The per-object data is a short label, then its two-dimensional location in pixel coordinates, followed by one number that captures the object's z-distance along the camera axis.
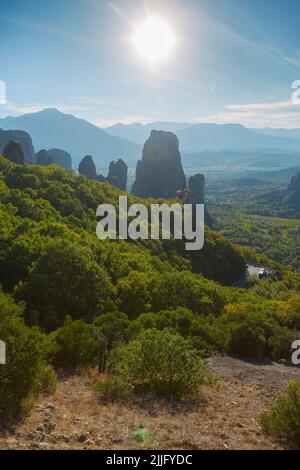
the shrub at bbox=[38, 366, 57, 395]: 12.76
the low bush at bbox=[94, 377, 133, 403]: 12.65
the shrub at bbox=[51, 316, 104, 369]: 16.78
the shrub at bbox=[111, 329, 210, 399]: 13.38
